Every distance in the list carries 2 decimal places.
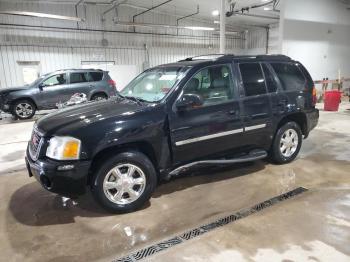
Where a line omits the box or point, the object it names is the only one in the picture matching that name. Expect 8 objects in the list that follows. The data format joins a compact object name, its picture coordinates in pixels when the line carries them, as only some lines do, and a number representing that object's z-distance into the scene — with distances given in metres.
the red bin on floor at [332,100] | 9.68
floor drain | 2.42
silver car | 9.30
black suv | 2.83
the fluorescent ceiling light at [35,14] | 9.50
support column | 9.38
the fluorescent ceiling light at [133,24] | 12.55
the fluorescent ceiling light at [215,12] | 13.72
